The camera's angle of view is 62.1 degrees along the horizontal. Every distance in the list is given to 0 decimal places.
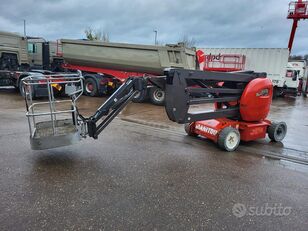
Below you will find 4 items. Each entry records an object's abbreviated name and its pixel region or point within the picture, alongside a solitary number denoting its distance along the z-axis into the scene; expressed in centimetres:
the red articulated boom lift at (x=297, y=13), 2511
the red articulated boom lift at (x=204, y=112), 424
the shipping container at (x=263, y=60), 1602
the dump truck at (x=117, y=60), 1080
